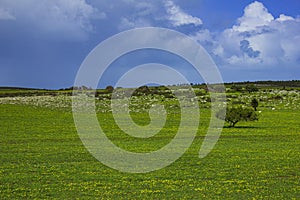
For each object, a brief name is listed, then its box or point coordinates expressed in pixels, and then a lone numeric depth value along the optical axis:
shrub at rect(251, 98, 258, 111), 84.00
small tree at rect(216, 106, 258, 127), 53.34
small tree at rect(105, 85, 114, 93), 125.50
